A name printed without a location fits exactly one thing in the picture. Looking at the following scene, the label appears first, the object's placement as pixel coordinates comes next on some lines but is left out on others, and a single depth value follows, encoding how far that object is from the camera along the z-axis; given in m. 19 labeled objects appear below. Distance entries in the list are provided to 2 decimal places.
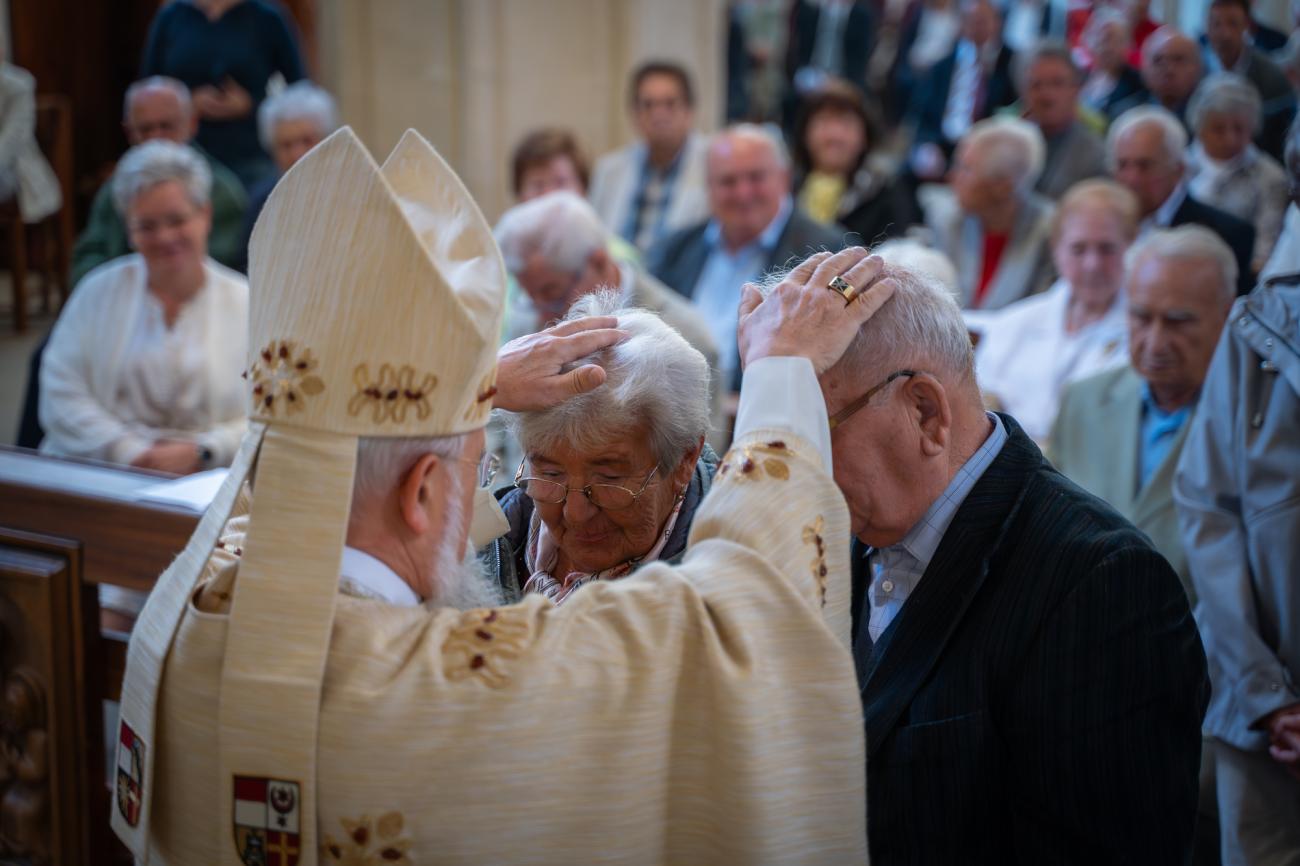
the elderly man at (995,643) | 1.66
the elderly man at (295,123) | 6.09
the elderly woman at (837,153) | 6.83
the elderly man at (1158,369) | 3.32
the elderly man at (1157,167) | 5.00
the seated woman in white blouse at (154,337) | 4.27
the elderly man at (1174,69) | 6.06
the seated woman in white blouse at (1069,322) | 4.40
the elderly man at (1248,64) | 5.20
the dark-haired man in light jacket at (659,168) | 6.68
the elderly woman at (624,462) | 2.11
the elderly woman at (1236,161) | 5.05
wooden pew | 2.78
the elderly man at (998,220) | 5.29
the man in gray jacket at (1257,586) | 2.66
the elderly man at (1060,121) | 6.16
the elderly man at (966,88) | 7.68
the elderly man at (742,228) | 5.44
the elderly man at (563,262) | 4.26
